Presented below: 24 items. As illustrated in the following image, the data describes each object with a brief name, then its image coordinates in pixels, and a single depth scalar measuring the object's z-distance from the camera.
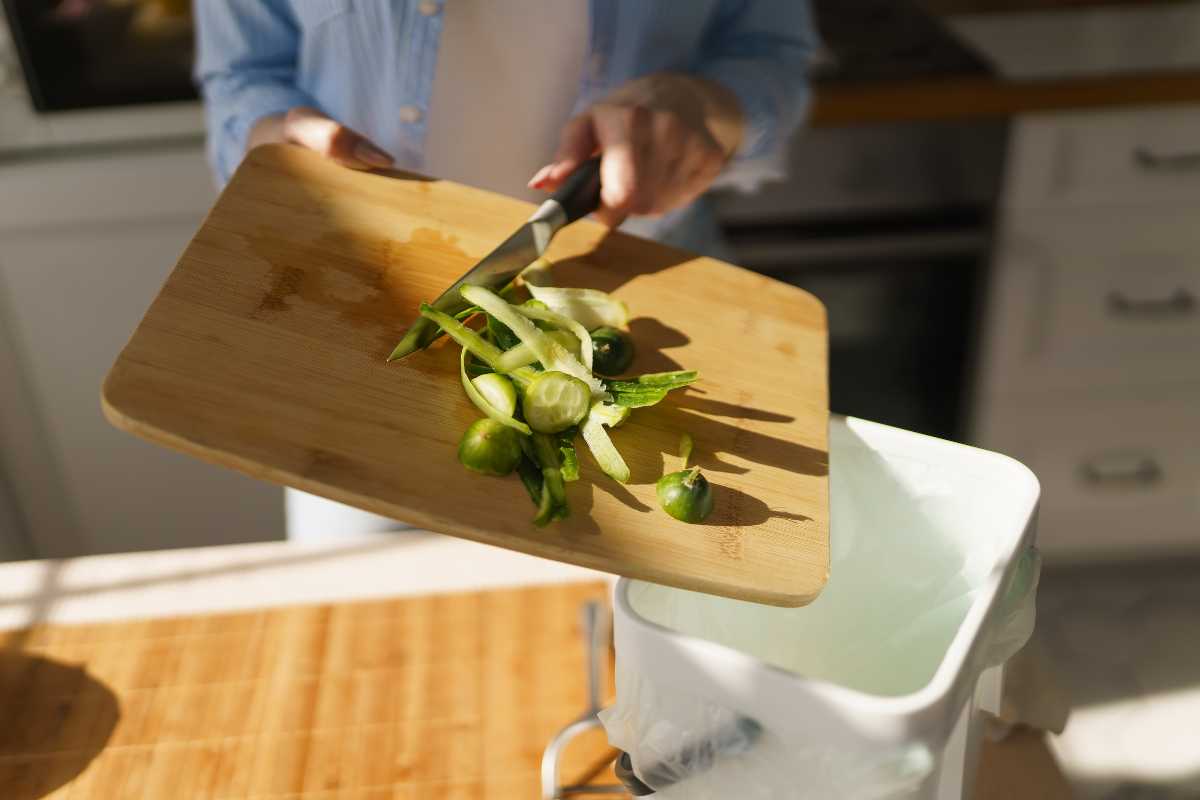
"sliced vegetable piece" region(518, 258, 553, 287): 0.90
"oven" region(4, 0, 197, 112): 1.80
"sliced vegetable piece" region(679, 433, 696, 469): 0.78
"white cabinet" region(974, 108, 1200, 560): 1.86
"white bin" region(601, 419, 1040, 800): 0.53
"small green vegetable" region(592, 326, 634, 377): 0.84
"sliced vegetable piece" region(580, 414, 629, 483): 0.75
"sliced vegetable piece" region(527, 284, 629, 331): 0.86
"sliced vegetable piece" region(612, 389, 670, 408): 0.79
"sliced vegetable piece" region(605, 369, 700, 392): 0.79
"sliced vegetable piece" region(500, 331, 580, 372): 0.79
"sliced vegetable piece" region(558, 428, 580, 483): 0.74
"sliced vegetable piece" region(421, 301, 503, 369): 0.79
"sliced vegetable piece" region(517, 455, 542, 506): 0.72
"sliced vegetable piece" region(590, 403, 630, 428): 0.77
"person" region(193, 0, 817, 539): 1.14
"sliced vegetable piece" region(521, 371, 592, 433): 0.76
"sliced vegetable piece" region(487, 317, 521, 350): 0.82
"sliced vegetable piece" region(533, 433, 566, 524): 0.70
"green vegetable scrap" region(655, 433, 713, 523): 0.72
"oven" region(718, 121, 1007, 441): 1.84
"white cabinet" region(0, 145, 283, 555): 1.93
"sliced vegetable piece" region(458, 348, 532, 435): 0.74
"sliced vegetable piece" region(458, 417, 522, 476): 0.71
